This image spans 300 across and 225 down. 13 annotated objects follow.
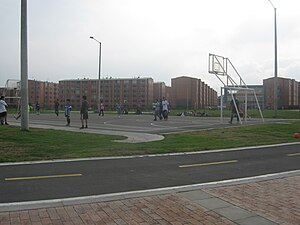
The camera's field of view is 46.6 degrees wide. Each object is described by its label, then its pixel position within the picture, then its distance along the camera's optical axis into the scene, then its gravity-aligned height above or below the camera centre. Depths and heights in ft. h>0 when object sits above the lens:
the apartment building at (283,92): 328.29 +14.75
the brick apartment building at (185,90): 346.95 +16.19
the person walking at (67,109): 72.15 -0.83
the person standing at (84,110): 61.16 -0.86
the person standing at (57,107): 115.50 -0.88
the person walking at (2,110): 62.36 -1.00
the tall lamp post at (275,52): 98.12 +15.58
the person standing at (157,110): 92.63 -1.12
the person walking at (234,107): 77.42 -0.12
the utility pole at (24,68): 48.57 +5.14
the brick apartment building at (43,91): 362.12 +15.40
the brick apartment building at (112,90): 352.90 +15.47
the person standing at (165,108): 91.91 -0.57
